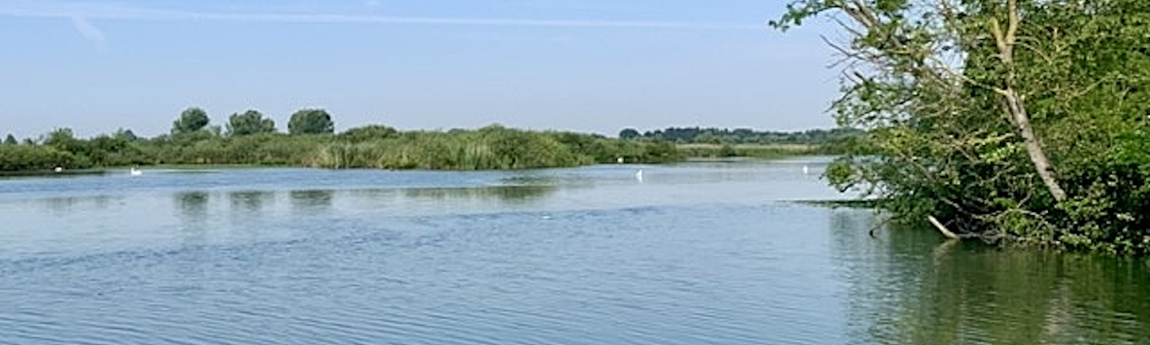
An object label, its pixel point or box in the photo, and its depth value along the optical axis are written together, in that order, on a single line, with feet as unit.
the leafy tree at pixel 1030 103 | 60.03
